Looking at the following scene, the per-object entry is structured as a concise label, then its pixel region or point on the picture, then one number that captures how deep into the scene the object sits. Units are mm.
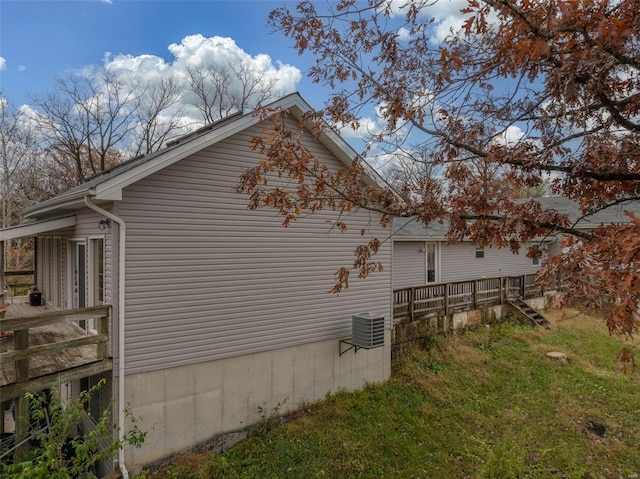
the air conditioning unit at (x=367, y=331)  8148
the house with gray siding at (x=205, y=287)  5969
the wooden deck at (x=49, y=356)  5023
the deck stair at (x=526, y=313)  13727
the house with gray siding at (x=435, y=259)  13570
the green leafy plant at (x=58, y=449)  3334
